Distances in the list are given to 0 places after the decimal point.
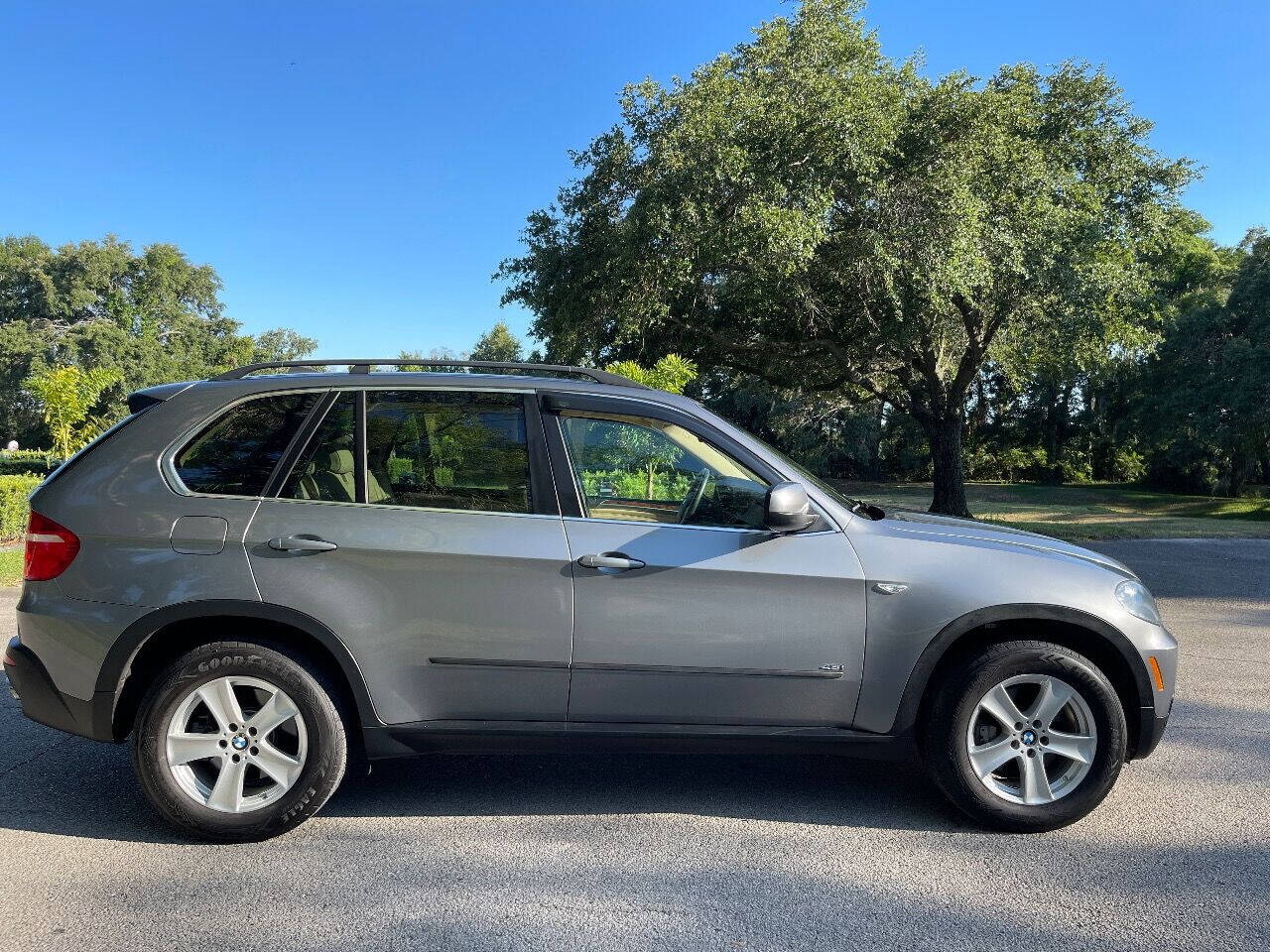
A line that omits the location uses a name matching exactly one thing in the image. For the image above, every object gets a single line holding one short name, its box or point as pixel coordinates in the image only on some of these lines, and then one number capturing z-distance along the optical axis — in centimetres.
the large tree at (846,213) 1400
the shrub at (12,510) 1249
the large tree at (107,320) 4722
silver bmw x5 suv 330
